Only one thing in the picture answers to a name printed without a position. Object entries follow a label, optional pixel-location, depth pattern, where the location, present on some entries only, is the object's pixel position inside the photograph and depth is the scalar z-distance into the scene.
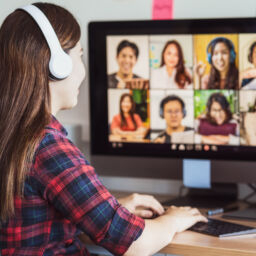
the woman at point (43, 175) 1.23
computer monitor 1.60
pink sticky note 1.82
